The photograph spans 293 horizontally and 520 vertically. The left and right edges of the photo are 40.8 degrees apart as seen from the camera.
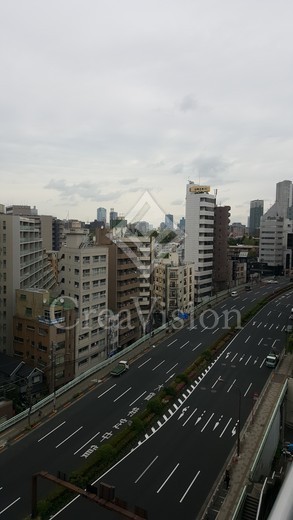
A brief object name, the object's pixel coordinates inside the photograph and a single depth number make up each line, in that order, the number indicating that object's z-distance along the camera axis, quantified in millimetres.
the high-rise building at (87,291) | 44062
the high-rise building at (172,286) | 62781
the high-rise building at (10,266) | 42688
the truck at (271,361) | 38203
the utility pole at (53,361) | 37250
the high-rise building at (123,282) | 52719
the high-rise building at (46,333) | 38281
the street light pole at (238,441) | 23838
